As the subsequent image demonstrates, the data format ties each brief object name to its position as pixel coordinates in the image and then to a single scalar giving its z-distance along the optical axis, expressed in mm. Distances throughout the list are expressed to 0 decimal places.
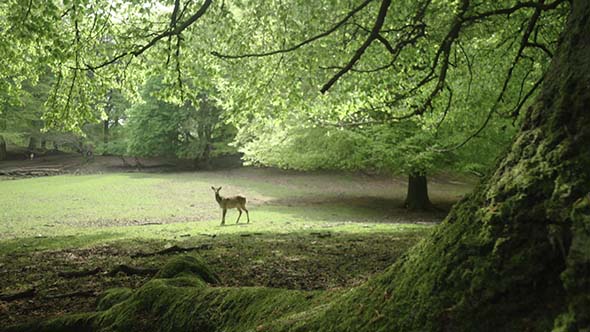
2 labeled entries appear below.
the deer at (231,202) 17969
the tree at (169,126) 41397
